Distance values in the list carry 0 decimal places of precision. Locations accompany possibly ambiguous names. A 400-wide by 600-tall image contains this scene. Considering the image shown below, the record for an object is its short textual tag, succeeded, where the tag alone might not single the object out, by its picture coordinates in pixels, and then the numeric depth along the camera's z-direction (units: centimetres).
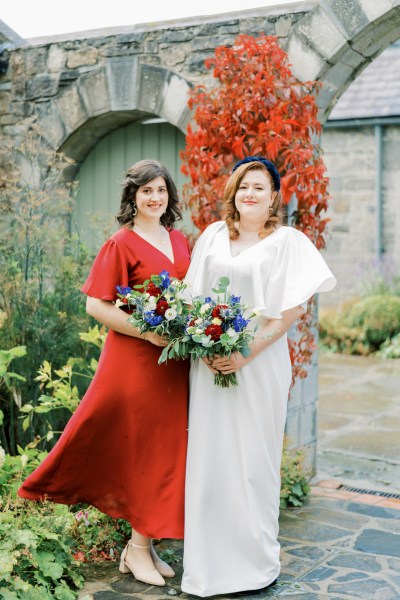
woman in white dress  359
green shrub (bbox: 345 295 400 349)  1125
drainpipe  1280
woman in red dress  363
